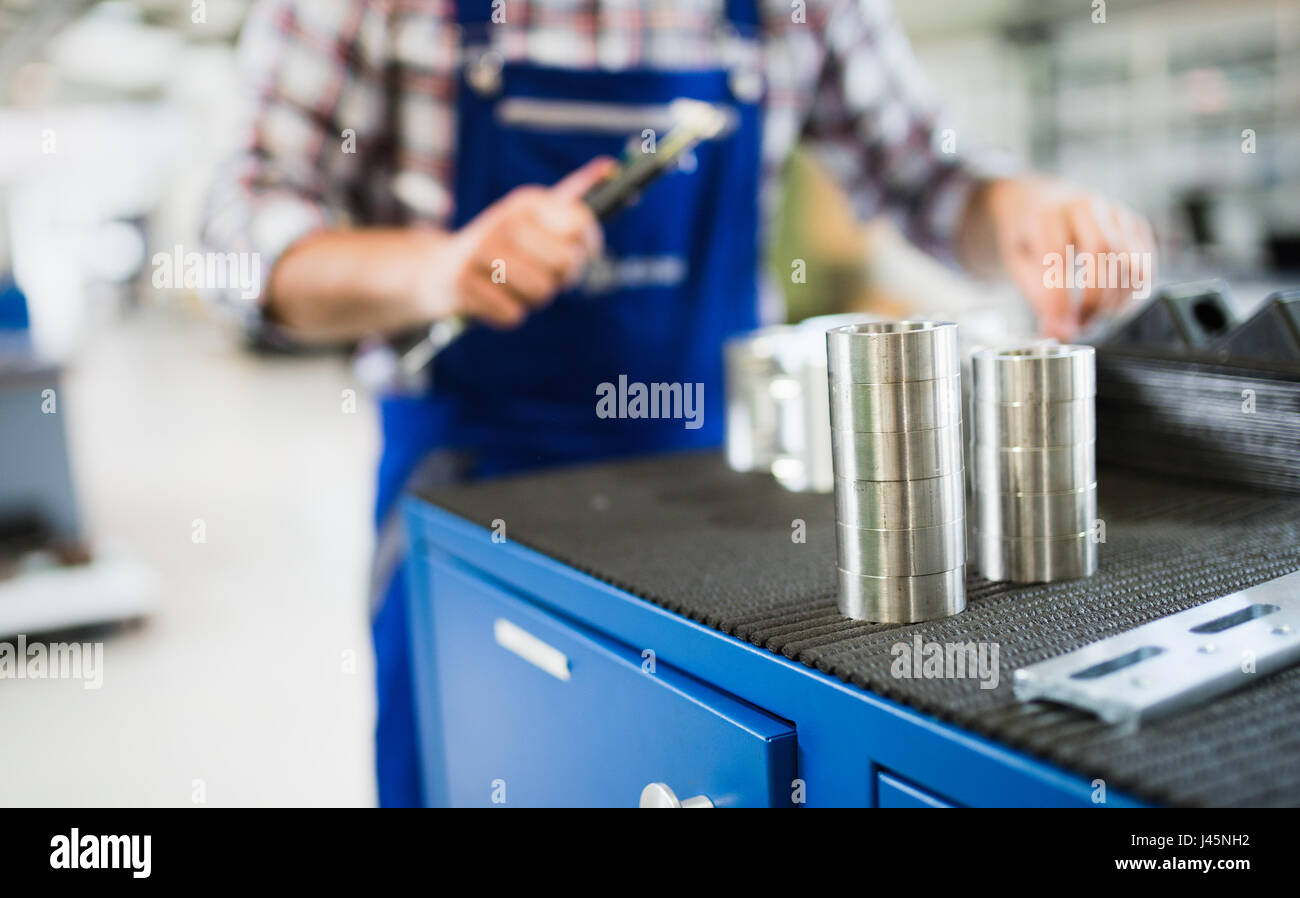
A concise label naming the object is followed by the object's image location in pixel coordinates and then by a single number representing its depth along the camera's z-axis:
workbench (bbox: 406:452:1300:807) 0.53
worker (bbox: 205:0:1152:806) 1.34
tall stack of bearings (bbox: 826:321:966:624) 0.66
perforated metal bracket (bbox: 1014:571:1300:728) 0.54
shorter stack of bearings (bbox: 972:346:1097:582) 0.74
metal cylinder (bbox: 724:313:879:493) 1.06
